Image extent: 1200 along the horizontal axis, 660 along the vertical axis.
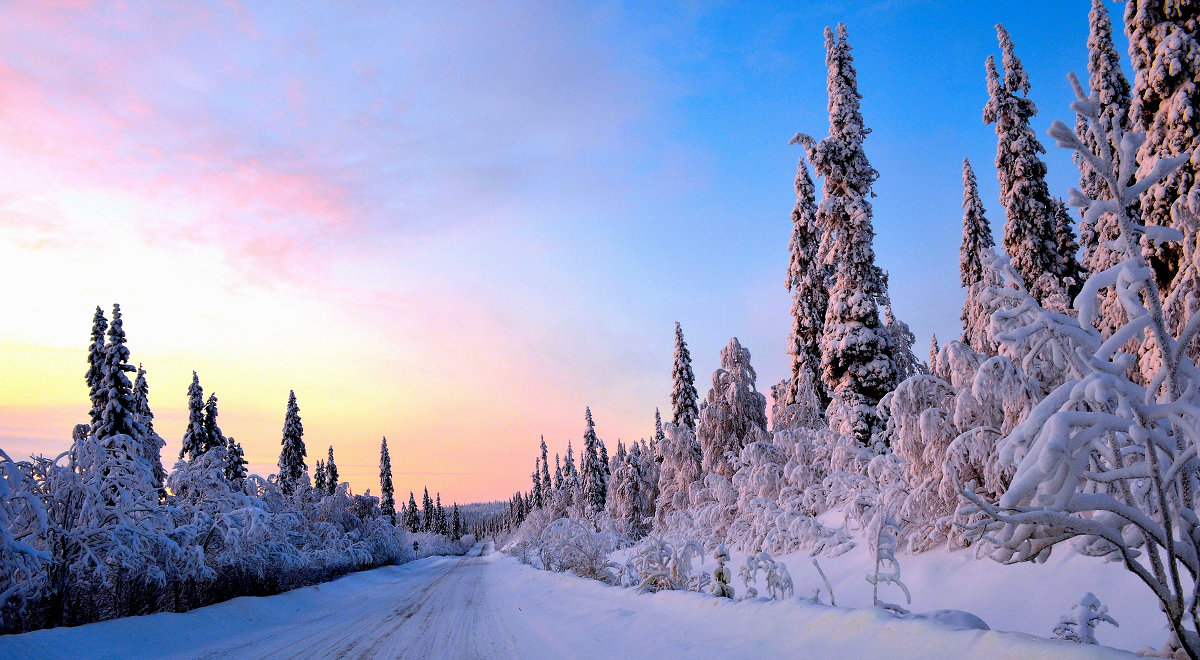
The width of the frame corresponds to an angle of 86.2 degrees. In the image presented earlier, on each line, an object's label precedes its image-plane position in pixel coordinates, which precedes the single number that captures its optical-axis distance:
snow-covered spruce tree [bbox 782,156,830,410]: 27.67
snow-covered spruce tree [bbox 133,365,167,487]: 33.88
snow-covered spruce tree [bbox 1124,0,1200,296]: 12.51
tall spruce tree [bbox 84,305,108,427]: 30.92
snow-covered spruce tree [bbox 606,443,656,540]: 43.81
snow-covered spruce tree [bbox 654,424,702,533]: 33.84
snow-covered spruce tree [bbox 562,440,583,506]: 71.69
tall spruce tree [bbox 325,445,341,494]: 72.16
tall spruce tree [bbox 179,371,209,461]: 42.75
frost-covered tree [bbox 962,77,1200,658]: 3.14
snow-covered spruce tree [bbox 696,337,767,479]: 31.69
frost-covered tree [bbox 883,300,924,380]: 22.81
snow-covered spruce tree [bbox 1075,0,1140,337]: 22.48
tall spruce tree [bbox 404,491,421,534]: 121.38
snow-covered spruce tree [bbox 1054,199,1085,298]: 32.00
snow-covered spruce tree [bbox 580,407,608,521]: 63.97
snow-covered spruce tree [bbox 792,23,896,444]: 18.92
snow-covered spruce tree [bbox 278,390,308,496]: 54.43
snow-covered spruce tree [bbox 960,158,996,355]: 30.44
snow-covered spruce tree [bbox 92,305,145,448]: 30.05
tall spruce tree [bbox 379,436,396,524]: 81.64
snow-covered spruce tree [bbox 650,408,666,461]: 82.20
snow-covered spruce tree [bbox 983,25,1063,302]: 25.72
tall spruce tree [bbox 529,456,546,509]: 110.82
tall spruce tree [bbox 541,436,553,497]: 111.28
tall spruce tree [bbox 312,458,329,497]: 67.19
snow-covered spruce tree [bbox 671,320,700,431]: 39.69
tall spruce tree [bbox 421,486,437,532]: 122.73
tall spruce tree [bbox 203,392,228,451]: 44.43
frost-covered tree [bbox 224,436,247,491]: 47.15
